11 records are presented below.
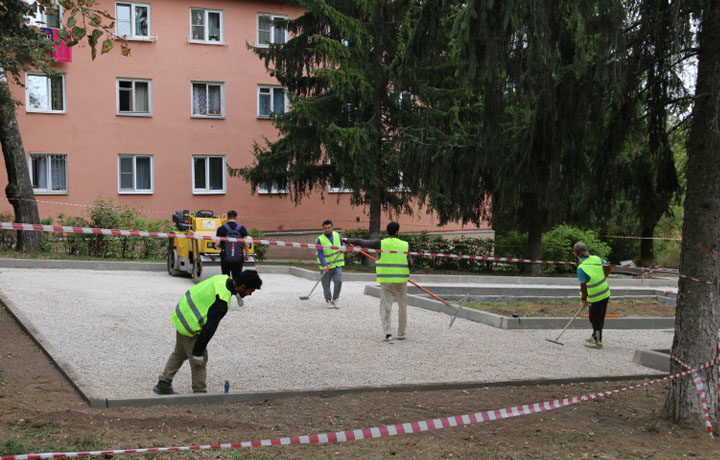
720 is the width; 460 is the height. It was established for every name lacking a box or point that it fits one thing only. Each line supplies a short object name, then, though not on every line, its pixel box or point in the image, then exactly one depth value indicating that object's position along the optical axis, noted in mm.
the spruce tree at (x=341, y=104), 21922
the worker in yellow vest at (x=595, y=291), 11320
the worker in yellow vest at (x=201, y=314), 7043
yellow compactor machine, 17797
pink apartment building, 26719
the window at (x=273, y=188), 24641
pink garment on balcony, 26047
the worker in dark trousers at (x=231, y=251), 13789
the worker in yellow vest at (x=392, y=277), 11109
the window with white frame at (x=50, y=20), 25484
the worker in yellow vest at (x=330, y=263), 14172
